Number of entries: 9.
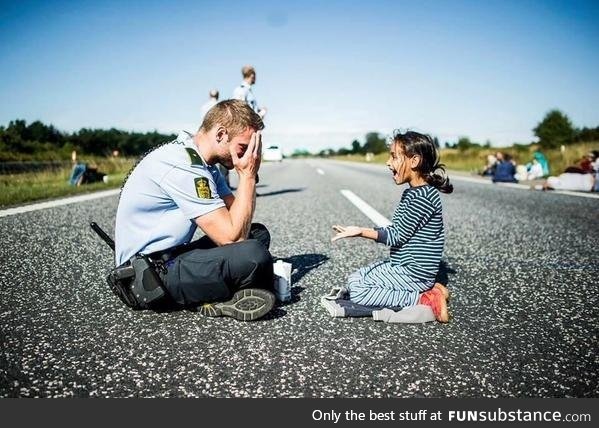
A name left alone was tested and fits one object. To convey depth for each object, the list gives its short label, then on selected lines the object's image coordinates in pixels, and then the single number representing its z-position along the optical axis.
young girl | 2.45
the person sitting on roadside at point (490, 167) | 18.45
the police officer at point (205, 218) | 2.20
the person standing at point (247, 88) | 7.20
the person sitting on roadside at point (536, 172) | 16.67
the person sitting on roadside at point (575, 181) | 11.09
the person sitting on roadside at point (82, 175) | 11.54
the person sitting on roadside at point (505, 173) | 14.38
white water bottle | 2.57
